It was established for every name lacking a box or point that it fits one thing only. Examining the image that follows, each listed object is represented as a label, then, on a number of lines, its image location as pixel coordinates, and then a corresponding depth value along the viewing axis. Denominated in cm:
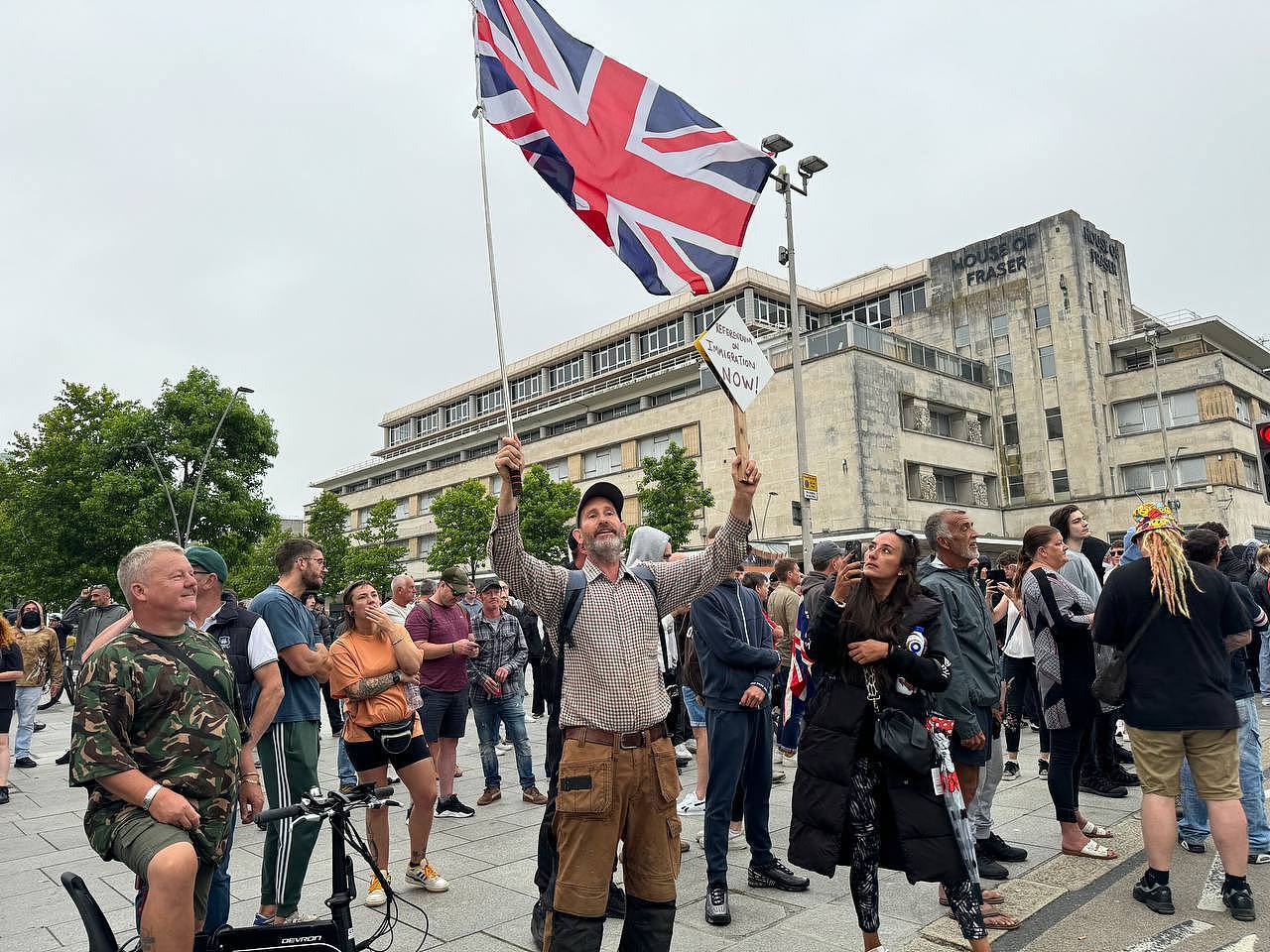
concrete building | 4188
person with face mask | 1111
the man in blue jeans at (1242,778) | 531
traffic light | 881
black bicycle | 318
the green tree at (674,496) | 3747
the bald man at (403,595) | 861
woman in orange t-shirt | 530
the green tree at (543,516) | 4372
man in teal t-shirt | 472
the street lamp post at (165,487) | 3384
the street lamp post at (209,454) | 3423
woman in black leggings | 558
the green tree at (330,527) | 5588
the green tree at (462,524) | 4834
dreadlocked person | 460
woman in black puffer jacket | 389
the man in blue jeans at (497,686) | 834
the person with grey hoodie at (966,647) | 450
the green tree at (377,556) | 5603
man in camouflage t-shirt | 310
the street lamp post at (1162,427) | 4220
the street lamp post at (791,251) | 1990
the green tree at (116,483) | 3484
